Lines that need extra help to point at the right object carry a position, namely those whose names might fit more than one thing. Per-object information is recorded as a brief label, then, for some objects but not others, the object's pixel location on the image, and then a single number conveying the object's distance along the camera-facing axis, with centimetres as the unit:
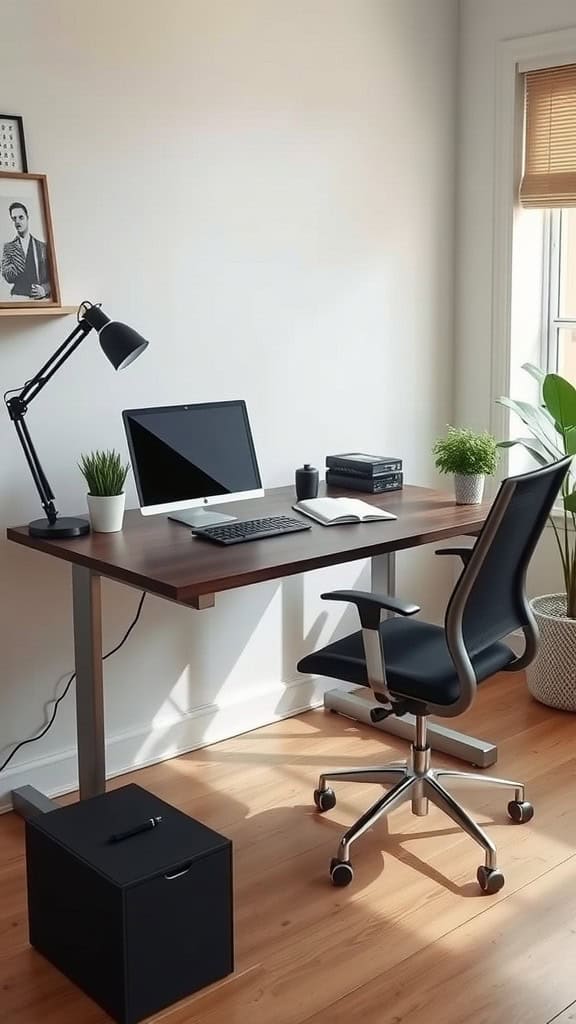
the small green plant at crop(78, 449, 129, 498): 287
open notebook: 307
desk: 254
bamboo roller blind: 387
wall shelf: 283
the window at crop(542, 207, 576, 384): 415
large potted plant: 352
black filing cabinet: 218
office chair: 256
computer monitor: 298
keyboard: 285
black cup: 332
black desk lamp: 274
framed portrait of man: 287
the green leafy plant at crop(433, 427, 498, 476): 336
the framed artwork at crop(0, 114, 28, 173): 287
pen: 232
